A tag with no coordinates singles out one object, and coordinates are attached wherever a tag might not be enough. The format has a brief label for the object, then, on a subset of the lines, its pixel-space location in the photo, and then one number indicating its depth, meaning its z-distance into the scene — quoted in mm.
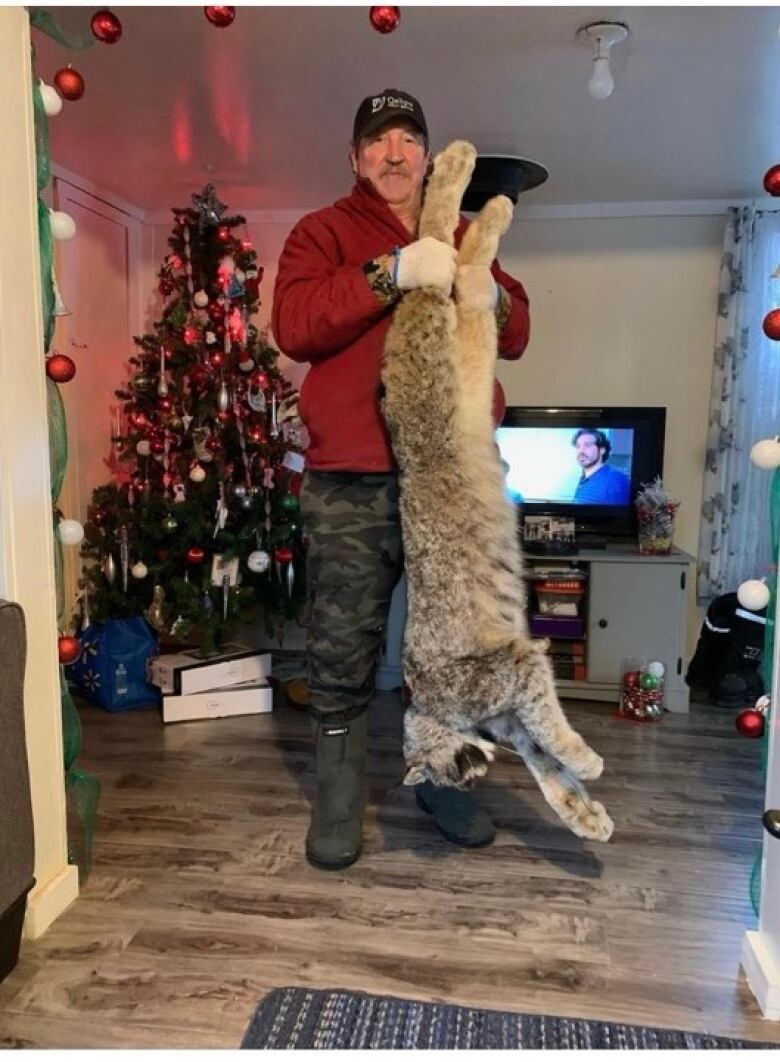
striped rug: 1335
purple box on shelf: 3324
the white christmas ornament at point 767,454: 1444
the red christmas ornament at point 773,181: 1472
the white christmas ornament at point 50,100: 1610
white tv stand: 3197
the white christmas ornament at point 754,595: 1504
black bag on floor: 3227
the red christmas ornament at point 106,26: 1702
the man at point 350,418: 1742
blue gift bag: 3078
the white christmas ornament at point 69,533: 1732
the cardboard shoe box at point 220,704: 2947
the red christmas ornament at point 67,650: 1729
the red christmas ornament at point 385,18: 1633
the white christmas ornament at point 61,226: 1654
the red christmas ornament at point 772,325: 1450
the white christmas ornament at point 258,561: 3168
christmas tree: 3219
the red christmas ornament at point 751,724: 1542
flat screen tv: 3551
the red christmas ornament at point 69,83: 1688
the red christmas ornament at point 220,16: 1682
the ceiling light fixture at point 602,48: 2039
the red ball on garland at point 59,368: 1670
